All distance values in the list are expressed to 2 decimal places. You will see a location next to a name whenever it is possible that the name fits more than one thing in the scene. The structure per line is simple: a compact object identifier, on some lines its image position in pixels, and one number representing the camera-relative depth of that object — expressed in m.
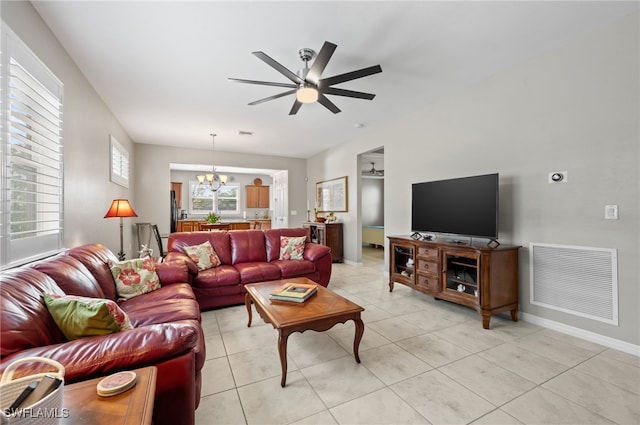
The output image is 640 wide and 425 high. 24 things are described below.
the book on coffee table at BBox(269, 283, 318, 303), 2.26
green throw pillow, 1.29
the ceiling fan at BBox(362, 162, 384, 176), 8.61
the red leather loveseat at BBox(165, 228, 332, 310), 3.28
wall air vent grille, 2.39
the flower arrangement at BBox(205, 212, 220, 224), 6.50
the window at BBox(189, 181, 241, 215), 9.12
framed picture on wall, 6.13
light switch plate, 2.36
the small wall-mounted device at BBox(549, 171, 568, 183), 2.66
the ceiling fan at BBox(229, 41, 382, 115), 2.27
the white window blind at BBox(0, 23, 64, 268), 1.71
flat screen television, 2.96
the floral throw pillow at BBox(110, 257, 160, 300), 2.46
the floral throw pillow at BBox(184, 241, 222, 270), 3.54
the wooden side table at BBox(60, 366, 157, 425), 0.83
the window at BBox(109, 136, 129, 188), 4.24
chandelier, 6.70
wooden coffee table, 1.88
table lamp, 3.30
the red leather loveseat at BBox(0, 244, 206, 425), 1.10
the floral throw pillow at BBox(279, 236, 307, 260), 4.06
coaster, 0.92
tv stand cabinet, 2.79
